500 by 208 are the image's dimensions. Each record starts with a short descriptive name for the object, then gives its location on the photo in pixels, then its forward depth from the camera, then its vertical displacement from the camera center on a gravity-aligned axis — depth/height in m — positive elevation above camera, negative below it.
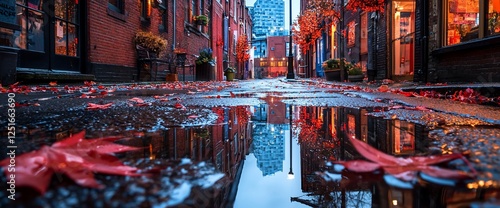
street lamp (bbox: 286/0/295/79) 23.42 +1.59
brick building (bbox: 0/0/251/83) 5.59 +1.04
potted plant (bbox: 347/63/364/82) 12.10 +0.56
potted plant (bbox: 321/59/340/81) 13.07 +0.78
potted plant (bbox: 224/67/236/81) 20.95 +0.97
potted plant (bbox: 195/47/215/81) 15.56 +1.09
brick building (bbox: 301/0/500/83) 6.08 +1.12
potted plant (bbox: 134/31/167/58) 9.54 +1.27
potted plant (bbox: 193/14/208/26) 16.45 +3.18
